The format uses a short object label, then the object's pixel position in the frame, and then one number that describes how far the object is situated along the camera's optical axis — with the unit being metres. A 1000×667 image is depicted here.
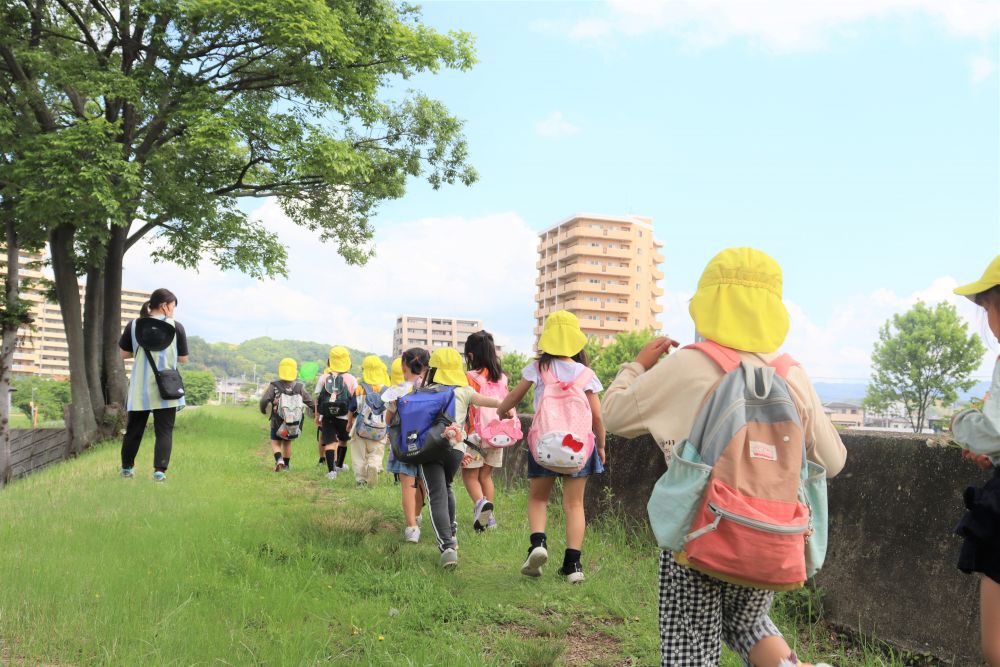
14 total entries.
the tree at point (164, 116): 12.85
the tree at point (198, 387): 130.25
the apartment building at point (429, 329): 165.75
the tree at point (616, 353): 57.53
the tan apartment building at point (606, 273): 98.25
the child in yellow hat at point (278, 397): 10.62
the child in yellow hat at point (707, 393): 2.47
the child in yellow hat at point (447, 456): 5.55
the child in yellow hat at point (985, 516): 2.38
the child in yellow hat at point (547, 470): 4.92
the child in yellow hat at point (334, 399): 10.41
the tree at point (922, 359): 61.34
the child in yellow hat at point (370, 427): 9.66
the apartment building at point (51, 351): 136.12
